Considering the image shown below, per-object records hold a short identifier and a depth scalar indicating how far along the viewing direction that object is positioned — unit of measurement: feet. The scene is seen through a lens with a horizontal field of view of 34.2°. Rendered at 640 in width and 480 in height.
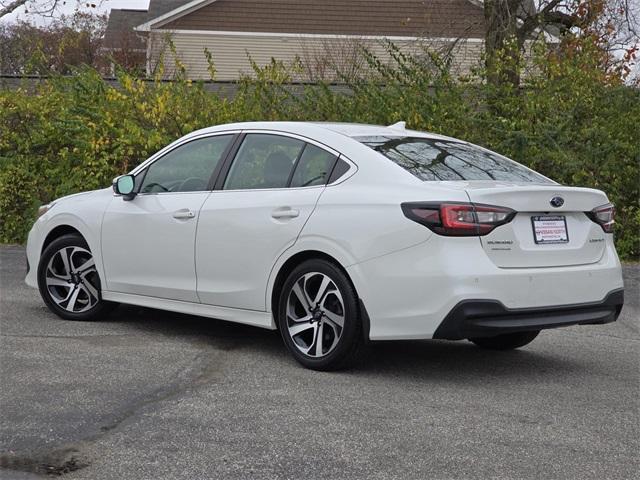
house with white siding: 118.93
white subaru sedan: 19.60
